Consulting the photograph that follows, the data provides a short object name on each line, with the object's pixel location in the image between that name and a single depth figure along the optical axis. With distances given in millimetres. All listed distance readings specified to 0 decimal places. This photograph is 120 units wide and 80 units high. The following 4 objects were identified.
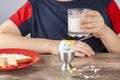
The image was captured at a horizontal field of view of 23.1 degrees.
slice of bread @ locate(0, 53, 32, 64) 998
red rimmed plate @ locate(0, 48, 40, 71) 1016
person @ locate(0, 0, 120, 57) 1331
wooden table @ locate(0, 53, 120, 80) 892
